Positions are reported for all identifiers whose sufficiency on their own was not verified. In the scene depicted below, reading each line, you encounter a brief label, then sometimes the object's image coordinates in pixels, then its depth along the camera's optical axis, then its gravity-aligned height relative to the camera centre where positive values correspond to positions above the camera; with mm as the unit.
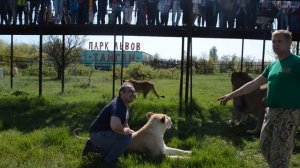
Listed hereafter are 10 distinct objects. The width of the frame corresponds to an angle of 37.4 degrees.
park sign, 66000 +994
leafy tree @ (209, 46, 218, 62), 48453 +1179
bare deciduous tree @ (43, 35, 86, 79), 32625 +909
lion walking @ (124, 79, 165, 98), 16359 -907
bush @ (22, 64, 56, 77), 37241 -861
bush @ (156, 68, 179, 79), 33312 -830
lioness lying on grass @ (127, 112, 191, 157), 6766 -1148
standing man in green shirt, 4688 -390
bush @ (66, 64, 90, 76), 37059 -728
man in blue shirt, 6051 -934
